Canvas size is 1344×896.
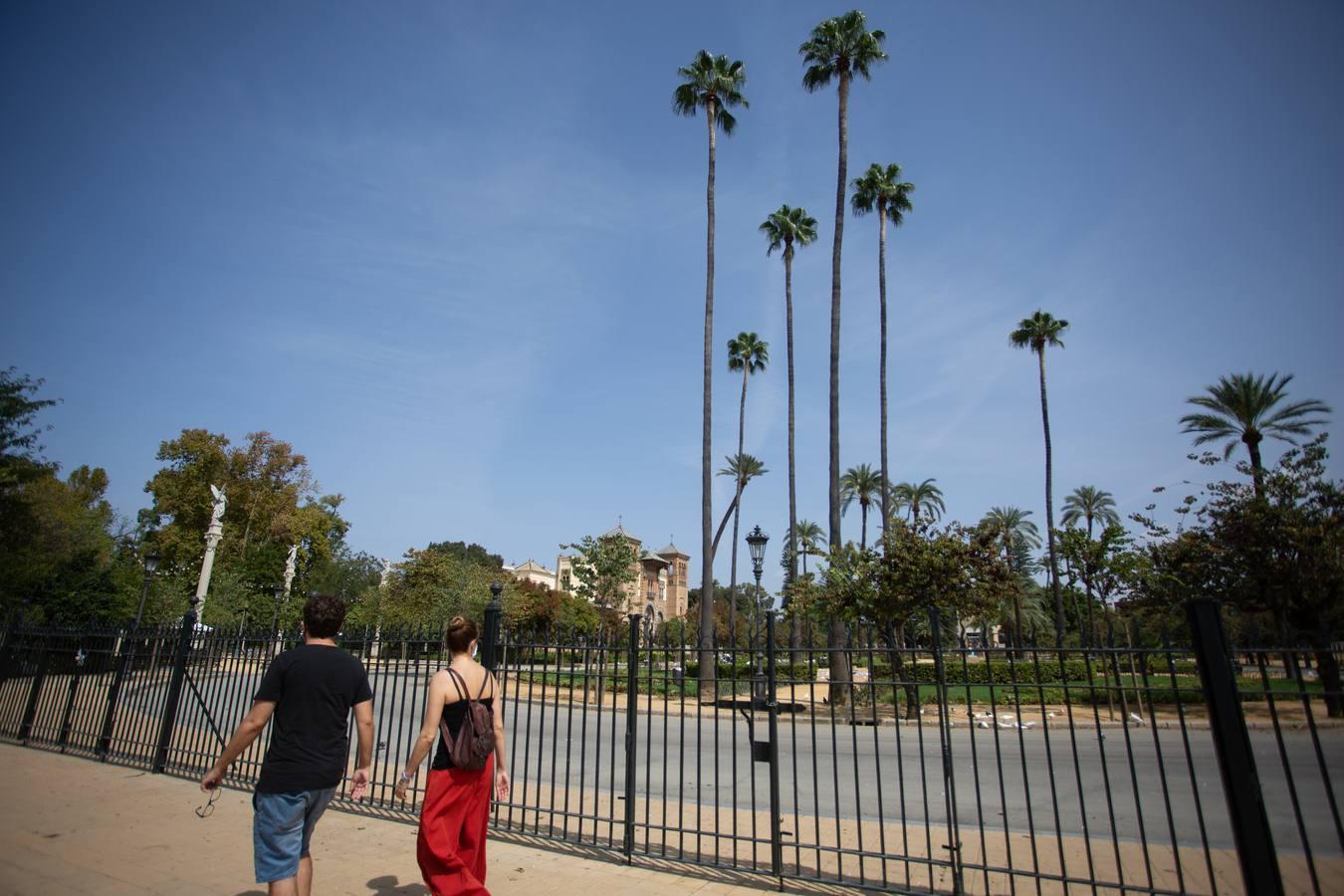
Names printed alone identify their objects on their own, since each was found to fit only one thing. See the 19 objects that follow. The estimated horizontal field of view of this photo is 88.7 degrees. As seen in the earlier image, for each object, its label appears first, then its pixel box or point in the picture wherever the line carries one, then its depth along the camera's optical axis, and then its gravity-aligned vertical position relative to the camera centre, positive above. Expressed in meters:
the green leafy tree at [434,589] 40.69 +3.63
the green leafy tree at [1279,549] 19.83 +3.36
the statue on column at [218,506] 35.12 +7.07
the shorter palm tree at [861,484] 56.47 +13.72
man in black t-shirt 3.92 -0.55
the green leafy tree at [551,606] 51.06 +3.78
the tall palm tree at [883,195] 30.61 +19.93
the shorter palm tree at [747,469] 51.94 +14.02
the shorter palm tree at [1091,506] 51.12 +11.26
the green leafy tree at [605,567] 43.31 +5.24
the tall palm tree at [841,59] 24.80 +21.04
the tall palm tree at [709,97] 27.11 +21.55
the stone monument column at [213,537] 33.61 +5.30
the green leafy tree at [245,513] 44.19 +8.90
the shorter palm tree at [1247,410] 25.36 +9.15
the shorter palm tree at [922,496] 55.91 +12.74
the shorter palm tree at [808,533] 70.34 +12.65
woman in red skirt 4.39 -0.95
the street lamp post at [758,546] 19.00 +2.94
